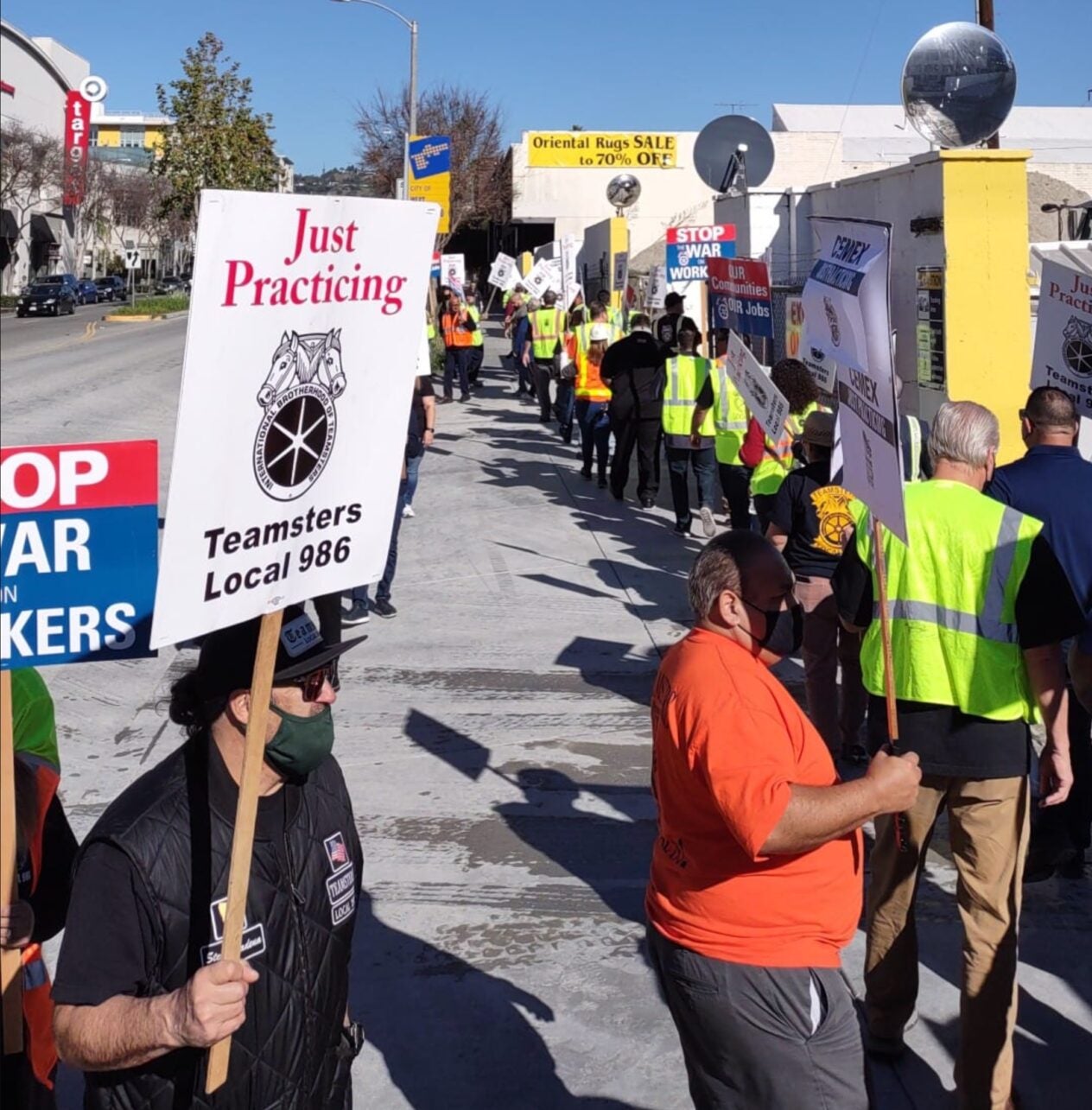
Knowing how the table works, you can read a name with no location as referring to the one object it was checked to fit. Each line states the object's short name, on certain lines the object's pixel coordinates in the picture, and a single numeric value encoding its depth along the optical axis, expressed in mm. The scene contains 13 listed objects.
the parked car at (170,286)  76312
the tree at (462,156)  50531
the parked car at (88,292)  67562
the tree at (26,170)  69500
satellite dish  16625
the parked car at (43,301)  55656
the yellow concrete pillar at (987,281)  9695
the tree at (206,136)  47750
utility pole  17594
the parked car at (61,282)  57500
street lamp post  30547
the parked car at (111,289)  71875
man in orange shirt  2961
